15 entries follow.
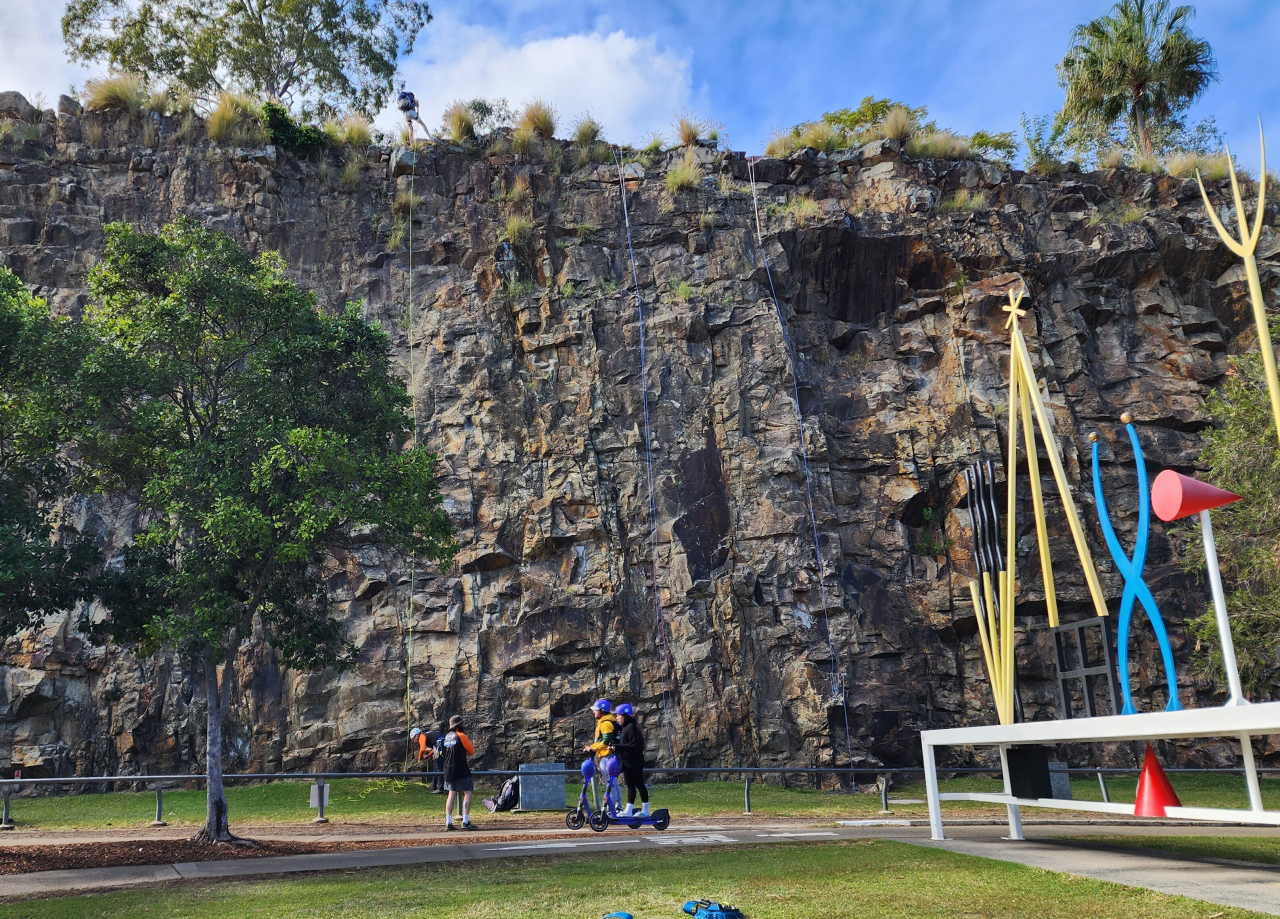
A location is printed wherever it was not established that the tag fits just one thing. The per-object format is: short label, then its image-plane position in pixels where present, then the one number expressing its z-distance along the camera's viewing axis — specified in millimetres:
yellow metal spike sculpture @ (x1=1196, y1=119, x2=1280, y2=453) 6578
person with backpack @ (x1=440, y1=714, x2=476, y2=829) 13633
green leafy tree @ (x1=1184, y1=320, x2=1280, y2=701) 18359
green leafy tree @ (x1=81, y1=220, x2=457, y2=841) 12328
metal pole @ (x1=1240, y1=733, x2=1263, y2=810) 6852
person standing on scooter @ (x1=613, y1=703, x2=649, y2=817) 11352
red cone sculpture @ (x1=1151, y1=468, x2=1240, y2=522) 6883
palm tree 30422
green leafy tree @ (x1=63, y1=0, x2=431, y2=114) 30828
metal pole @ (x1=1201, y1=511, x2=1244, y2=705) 6766
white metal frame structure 6188
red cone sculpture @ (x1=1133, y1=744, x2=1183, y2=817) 7809
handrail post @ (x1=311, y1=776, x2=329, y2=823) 14320
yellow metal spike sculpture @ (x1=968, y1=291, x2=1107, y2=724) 10288
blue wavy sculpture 8219
